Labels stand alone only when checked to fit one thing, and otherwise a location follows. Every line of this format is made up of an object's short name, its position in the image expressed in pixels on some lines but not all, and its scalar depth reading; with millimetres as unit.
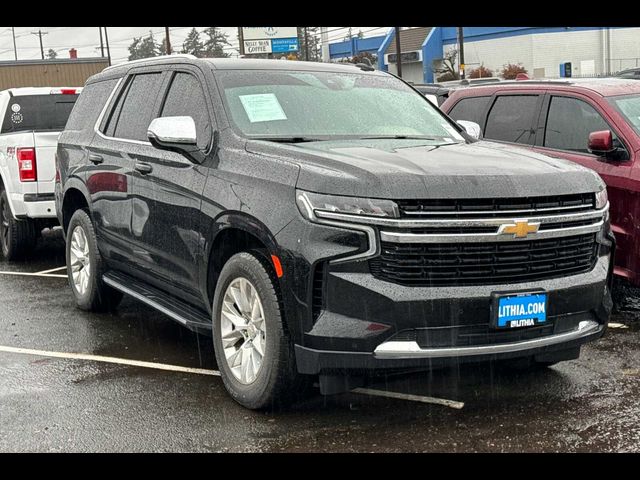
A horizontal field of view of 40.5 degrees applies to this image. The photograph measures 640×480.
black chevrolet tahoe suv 4176
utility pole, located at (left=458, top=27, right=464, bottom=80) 43156
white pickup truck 9462
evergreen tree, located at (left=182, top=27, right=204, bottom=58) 113062
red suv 6613
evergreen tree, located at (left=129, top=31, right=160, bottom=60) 116562
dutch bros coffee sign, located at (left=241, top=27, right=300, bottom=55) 64938
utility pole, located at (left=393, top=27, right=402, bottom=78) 40025
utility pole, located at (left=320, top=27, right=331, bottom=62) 70312
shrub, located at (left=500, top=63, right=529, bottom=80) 49300
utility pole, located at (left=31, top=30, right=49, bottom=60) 102519
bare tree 54594
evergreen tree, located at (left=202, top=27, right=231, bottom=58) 108162
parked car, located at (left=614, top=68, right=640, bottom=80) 16147
